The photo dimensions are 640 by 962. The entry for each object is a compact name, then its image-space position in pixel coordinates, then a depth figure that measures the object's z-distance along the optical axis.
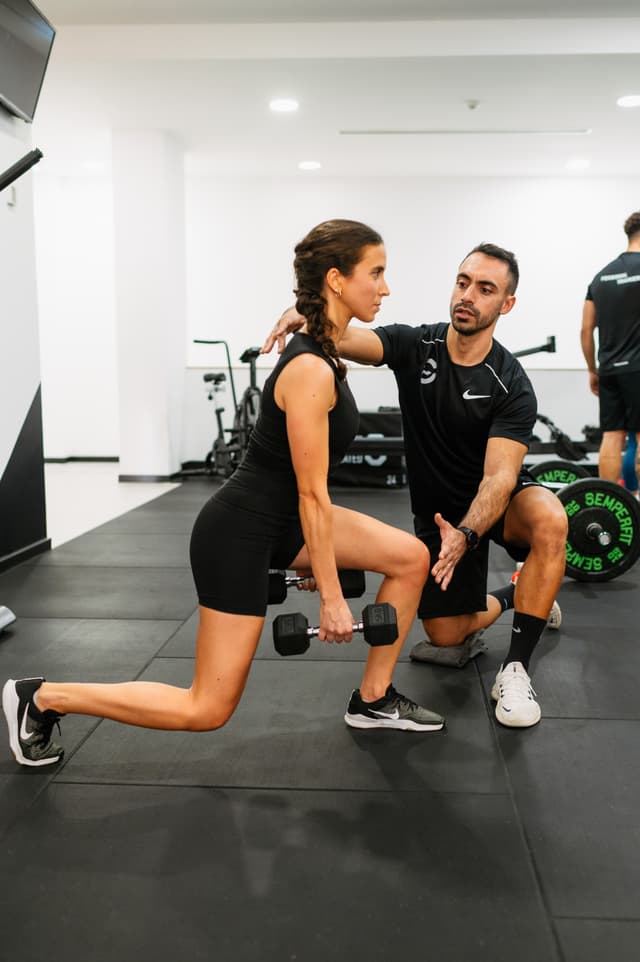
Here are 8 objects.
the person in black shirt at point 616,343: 4.05
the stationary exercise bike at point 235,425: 6.41
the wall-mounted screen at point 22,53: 3.04
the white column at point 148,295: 6.54
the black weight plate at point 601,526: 3.23
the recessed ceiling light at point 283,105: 5.66
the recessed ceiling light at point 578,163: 7.38
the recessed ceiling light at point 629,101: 5.61
